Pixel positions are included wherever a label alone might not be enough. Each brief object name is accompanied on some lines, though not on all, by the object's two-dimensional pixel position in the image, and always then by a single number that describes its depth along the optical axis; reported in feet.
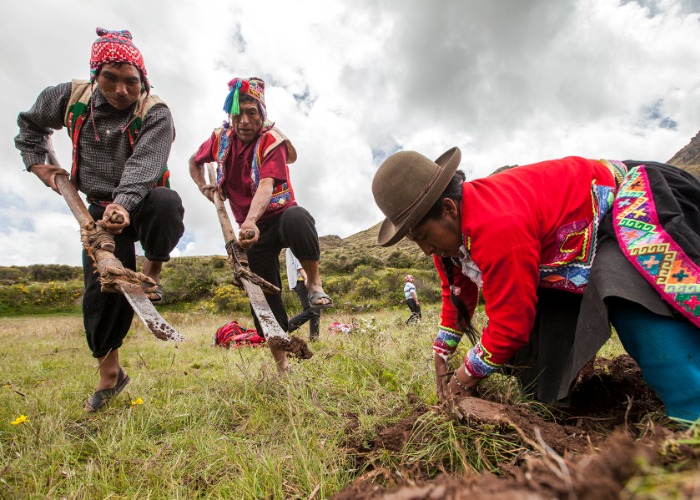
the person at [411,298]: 37.17
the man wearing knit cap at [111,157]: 8.68
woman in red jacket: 4.74
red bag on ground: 21.24
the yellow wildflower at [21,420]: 6.64
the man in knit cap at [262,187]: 10.46
